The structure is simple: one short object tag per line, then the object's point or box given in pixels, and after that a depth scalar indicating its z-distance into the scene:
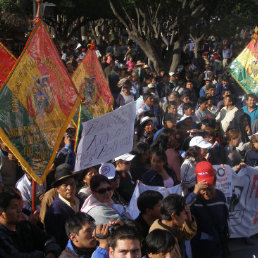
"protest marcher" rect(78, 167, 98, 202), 5.37
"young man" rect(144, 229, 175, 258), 3.61
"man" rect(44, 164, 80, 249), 4.57
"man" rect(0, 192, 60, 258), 3.83
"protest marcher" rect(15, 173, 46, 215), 5.37
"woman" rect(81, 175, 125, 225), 4.52
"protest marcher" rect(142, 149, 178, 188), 5.97
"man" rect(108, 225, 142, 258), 3.35
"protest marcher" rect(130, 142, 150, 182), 6.73
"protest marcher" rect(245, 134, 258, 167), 7.23
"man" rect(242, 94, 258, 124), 9.54
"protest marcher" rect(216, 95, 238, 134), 9.38
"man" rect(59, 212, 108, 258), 3.80
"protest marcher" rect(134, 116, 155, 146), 8.12
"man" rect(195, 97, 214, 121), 9.94
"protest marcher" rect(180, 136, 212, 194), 6.20
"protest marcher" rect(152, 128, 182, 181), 6.74
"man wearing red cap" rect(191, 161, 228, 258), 5.22
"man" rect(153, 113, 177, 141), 7.84
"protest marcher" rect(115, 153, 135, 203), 5.94
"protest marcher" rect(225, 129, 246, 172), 7.33
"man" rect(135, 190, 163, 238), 4.62
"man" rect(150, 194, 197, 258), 4.31
